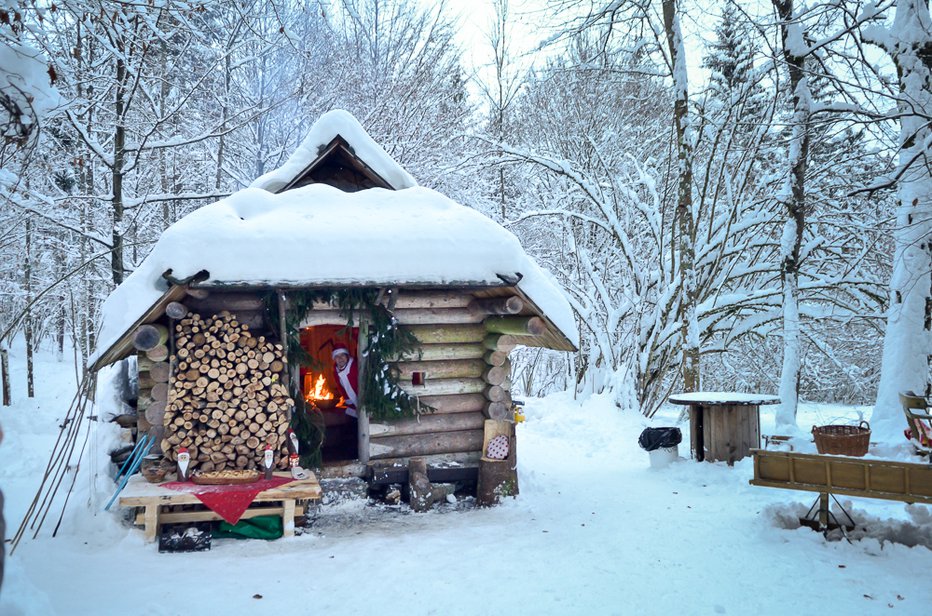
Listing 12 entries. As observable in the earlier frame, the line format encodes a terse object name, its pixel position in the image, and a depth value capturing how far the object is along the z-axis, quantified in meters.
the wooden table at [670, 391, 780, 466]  9.49
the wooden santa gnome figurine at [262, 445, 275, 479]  7.14
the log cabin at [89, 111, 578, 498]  7.13
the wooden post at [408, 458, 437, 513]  7.91
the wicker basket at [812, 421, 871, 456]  6.46
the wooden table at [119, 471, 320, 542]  6.50
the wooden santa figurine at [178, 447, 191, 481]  7.00
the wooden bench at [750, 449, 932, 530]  5.77
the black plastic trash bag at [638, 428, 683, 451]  9.72
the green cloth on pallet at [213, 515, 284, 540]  6.97
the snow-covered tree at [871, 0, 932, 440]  8.28
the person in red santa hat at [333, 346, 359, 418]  10.05
